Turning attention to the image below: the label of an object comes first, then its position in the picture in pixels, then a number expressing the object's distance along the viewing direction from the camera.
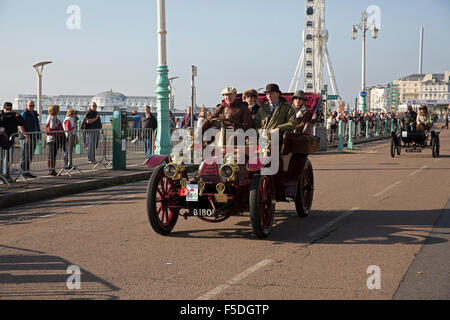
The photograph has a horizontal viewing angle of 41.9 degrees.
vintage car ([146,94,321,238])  7.16
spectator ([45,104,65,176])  13.77
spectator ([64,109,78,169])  14.26
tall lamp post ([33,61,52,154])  24.02
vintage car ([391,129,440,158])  21.36
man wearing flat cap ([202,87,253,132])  7.98
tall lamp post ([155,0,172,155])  16.86
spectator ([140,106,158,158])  18.22
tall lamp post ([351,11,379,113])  42.66
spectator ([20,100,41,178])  12.86
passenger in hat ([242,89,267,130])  8.49
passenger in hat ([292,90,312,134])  9.24
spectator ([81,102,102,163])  15.23
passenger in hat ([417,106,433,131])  21.97
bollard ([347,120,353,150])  28.61
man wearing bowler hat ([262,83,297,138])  8.28
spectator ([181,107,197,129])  23.89
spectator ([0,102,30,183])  12.11
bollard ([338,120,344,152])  26.96
